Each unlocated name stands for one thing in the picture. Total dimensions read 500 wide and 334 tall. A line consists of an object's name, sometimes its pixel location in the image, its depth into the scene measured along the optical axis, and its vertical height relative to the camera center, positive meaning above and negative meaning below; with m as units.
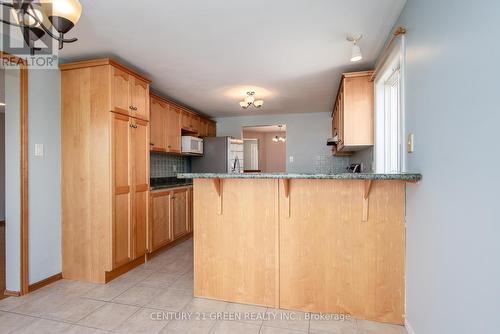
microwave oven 4.43 +0.37
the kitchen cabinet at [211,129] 5.50 +0.81
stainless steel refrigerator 4.95 +0.17
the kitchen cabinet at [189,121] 4.45 +0.82
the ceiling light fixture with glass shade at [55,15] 1.29 +0.81
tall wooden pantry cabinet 2.53 -0.03
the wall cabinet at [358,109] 2.76 +0.61
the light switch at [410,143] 1.64 +0.14
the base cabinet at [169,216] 3.30 -0.73
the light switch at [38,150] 2.42 +0.17
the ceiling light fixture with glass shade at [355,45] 2.14 +1.02
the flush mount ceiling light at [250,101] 3.77 +0.98
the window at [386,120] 2.40 +0.45
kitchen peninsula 1.84 -0.61
